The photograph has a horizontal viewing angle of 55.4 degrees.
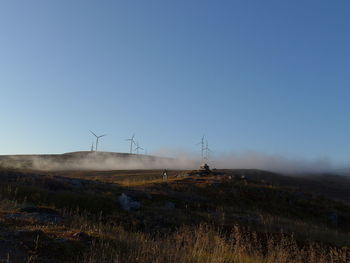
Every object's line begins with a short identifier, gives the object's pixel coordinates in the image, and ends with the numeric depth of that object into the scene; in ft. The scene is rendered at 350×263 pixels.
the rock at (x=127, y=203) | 67.56
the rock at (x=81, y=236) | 25.77
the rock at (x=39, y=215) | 33.26
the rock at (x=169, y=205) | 74.73
